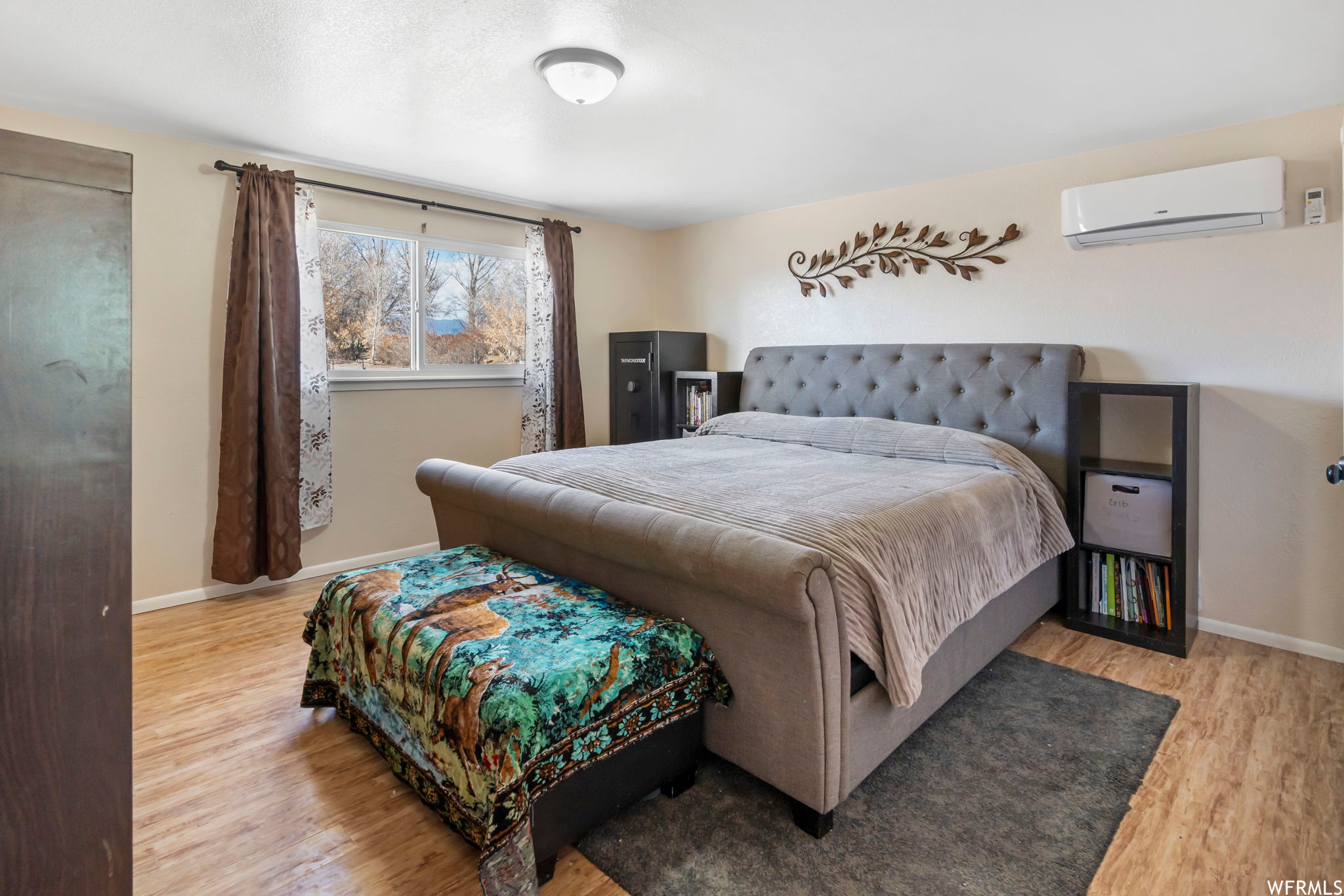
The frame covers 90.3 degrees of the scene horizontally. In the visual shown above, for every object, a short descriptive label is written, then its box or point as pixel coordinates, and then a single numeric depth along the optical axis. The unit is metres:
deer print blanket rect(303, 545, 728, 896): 1.35
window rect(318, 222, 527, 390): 3.64
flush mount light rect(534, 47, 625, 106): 2.15
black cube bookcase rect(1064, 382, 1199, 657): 2.57
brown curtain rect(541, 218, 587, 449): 4.34
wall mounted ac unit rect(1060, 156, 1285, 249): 2.50
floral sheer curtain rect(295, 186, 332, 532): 3.34
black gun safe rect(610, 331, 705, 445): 4.53
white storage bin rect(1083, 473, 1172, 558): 2.68
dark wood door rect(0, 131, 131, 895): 0.54
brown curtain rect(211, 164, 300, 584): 3.13
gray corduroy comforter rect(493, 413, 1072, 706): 1.69
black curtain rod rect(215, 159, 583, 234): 3.04
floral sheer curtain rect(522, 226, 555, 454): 4.27
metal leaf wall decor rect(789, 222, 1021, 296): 3.42
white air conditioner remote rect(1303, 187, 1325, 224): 2.49
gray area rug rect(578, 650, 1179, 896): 1.48
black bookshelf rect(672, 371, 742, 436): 4.40
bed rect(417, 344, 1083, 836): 1.55
